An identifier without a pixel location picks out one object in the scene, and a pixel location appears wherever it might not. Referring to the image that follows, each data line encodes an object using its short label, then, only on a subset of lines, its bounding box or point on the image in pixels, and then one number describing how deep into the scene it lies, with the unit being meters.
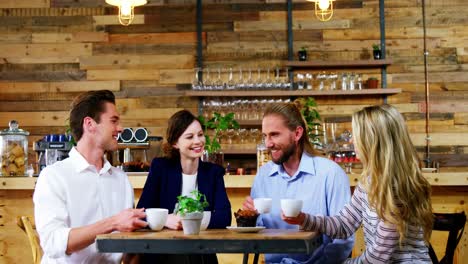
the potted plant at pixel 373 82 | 6.82
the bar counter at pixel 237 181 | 4.16
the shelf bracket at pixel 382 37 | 7.00
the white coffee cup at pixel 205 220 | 2.62
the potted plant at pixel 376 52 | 6.86
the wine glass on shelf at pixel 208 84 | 6.81
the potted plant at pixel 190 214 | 2.40
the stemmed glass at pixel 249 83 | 6.79
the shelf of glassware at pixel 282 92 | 6.75
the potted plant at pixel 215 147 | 4.54
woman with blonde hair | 2.38
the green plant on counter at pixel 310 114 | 5.14
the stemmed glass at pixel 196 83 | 6.82
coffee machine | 4.55
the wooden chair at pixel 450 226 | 3.29
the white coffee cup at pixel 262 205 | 2.61
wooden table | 2.25
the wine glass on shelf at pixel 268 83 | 6.80
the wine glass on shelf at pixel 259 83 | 6.80
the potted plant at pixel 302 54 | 6.89
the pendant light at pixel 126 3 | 5.70
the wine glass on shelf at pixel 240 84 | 6.80
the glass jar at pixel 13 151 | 4.50
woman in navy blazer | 3.09
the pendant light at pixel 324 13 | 6.72
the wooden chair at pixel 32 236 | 3.14
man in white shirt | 2.60
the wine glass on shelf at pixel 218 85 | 6.80
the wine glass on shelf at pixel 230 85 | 6.80
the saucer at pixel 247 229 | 2.44
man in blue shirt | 3.00
